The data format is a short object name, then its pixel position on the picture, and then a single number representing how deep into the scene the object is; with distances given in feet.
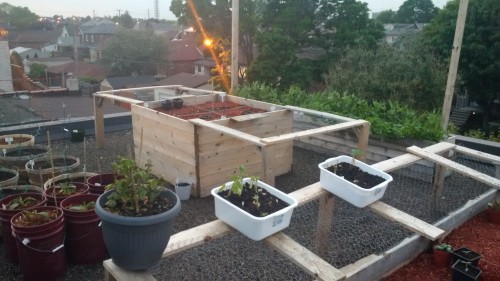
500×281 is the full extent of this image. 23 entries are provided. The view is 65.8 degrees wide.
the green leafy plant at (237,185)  7.37
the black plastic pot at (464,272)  8.25
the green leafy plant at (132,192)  6.15
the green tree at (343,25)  52.31
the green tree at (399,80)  28.12
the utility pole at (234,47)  22.34
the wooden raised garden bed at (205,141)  14.94
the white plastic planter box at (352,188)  8.36
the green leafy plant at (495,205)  12.00
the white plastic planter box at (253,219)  6.79
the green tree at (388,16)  173.05
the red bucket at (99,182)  12.00
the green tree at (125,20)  204.03
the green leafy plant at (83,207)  10.38
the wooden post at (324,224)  9.47
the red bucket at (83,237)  10.17
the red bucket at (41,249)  9.26
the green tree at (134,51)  103.86
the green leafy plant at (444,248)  9.50
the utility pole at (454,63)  16.97
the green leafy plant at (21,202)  10.64
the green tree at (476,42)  48.11
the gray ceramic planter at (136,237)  5.68
